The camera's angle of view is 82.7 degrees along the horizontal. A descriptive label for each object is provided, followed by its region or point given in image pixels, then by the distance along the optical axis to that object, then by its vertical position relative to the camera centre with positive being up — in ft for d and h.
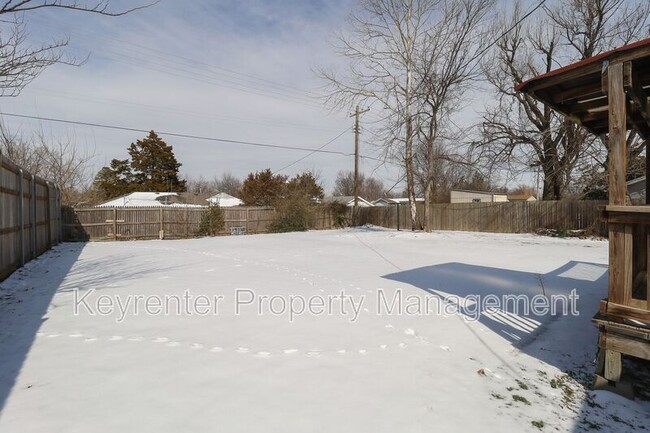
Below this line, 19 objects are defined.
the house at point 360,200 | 157.40 +4.69
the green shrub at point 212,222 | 62.80 -1.88
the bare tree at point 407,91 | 57.18 +18.84
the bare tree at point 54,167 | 57.57 +7.51
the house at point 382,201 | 172.71 +4.68
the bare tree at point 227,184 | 234.40 +18.08
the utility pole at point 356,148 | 82.15 +14.15
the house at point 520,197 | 167.28 +6.62
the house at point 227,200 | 129.29 +4.04
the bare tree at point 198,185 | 219.00 +16.63
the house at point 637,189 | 43.23 +2.68
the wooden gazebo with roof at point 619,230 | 9.78 -0.53
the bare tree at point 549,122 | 55.88 +15.47
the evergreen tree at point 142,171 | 116.26 +12.97
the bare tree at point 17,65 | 16.74 +6.73
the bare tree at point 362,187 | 225.56 +15.43
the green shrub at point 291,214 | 70.25 -0.58
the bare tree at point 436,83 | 55.06 +19.76
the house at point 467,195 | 141.28 +6.10
